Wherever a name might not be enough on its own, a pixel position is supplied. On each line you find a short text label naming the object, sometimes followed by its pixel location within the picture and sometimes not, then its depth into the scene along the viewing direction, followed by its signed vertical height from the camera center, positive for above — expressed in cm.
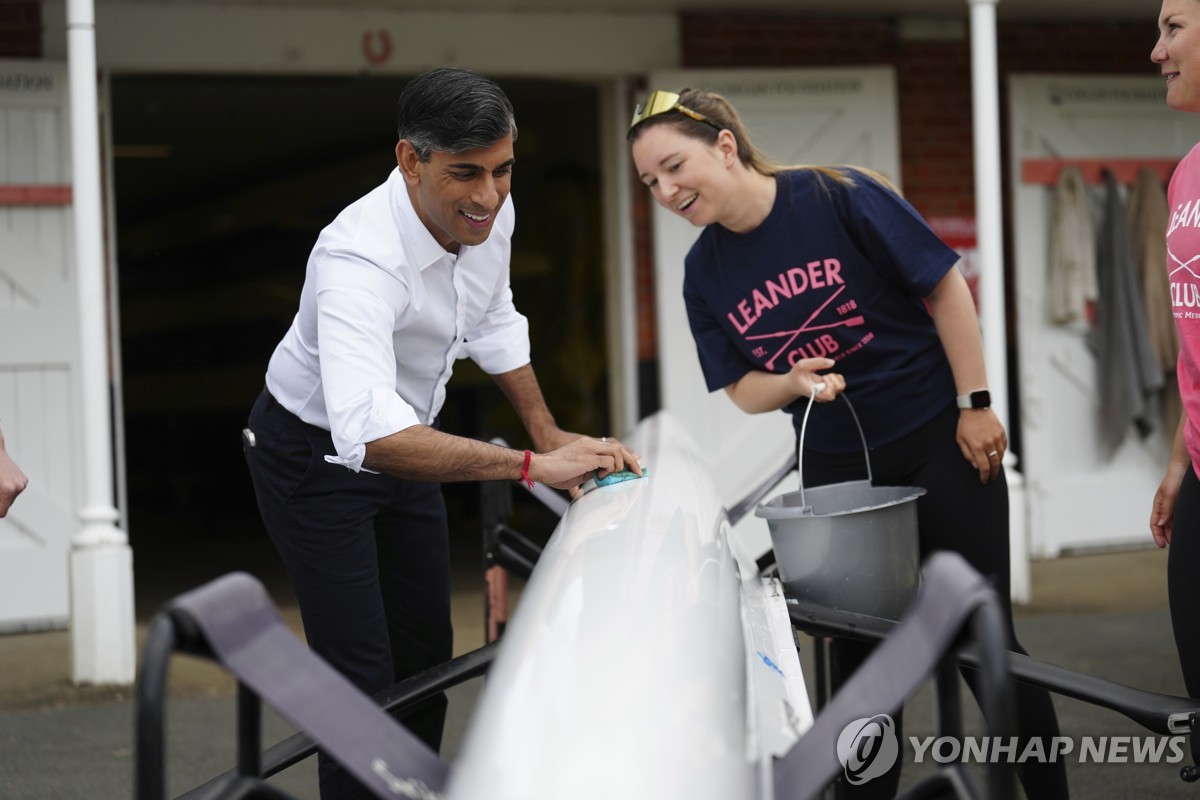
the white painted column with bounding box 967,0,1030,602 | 635 +74
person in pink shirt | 248 +12
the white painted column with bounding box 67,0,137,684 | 534 -20
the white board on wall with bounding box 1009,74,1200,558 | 775 +5
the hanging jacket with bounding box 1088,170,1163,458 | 761 +15
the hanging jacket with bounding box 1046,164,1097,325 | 761 +64
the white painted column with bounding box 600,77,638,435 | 745 +70
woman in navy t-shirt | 285 +14
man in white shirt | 239 -2
